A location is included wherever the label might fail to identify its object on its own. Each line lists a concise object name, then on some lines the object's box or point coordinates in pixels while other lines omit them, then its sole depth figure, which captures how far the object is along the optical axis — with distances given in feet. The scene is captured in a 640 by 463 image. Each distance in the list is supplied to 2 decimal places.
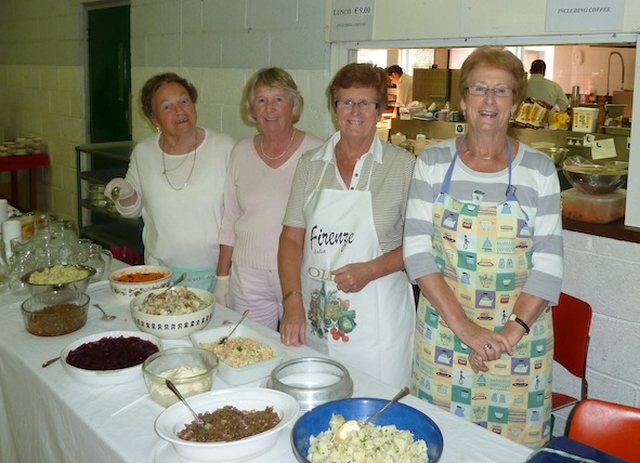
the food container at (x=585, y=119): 10.69
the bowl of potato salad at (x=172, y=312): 6.62
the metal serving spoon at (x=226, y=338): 6.25
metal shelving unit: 15.44
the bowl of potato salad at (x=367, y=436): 4.23
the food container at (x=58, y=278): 7.45
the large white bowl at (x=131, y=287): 7.80
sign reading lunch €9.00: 10.25
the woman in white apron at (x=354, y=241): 7.00
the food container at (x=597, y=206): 8.09
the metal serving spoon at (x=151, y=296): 7.07
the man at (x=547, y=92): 17.24
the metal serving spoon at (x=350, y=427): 4.44
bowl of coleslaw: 5.71
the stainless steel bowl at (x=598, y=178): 8.06
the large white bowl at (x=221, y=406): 4.43
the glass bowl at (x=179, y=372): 5.34
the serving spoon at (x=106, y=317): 7.28
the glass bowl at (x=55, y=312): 6.79
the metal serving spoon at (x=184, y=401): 4.68
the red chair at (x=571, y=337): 7.33
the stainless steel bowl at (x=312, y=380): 5.20
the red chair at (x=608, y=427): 4.88
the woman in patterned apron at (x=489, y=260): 6.13
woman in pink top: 8.20
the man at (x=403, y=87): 21.56
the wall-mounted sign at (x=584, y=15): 7.55
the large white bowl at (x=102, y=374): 5.70
